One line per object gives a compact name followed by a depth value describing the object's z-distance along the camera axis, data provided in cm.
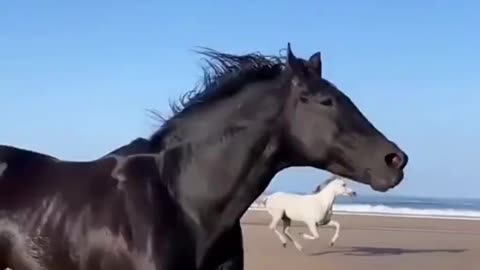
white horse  1967
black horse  480
